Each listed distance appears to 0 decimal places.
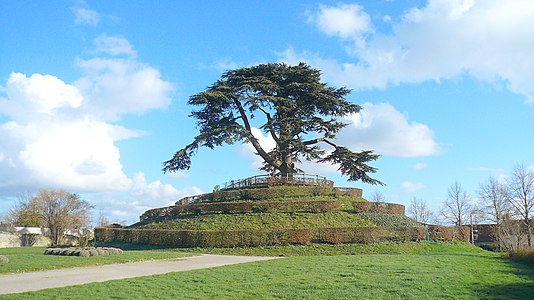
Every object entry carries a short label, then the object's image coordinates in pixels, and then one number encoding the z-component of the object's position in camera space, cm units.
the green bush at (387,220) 3105
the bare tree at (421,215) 6750
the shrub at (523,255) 1972
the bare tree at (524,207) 3495
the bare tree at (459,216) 5289
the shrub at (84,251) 2162
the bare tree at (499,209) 3287
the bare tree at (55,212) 4684
